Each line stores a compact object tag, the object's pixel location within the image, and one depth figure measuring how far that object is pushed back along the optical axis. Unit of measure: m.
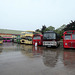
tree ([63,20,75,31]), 24.42
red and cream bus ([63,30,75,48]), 10.08
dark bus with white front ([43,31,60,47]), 11.61
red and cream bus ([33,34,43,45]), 15.70
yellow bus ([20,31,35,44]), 18.37
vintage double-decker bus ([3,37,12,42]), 32.16
